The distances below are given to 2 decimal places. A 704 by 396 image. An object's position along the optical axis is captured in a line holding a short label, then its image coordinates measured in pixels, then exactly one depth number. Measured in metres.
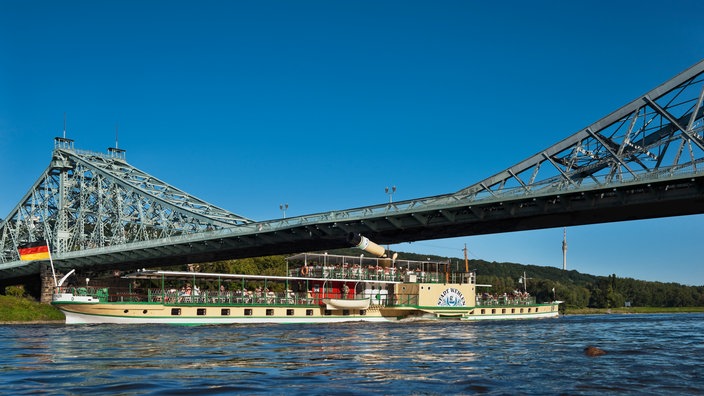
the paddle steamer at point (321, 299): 52.66
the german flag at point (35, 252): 82.12
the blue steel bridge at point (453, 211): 43.56
